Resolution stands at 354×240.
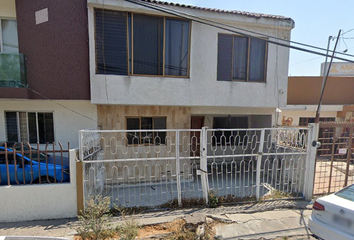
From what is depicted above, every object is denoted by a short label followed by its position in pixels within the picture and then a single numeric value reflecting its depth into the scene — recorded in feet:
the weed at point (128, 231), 9.58
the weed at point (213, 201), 14.34
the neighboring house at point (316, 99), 37.06
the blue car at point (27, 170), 13.99
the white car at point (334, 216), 9.05
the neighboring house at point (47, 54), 17.24
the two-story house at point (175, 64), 17.74
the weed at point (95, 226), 10.00
